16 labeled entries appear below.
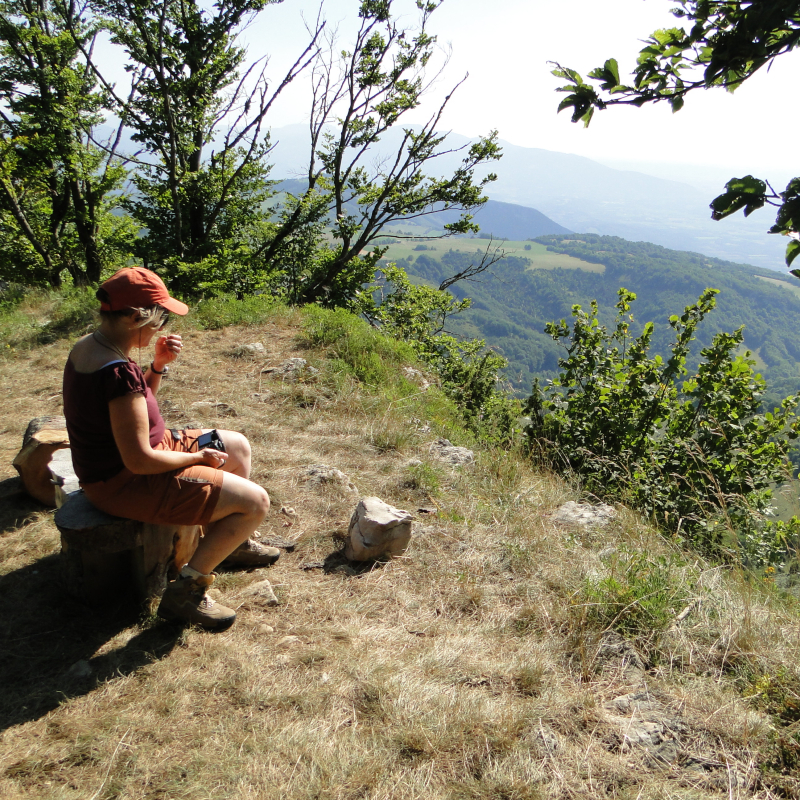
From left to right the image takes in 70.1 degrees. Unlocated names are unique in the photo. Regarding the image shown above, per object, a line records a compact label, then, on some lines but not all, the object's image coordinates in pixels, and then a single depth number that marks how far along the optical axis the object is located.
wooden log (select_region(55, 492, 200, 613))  2.69
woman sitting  2.42
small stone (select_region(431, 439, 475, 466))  4.99
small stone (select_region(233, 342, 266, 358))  6.82
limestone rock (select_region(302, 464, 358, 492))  4.31
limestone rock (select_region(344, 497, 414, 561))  3.47
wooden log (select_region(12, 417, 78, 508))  3.64
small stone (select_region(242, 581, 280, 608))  3.08
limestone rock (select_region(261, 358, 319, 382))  6.20
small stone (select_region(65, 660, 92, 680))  2.49
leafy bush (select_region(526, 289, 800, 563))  5.74
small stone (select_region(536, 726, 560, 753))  2.19
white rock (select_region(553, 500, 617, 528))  4.07
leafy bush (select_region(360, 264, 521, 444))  7.80
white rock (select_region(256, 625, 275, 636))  2.86
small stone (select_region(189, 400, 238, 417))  5.39
